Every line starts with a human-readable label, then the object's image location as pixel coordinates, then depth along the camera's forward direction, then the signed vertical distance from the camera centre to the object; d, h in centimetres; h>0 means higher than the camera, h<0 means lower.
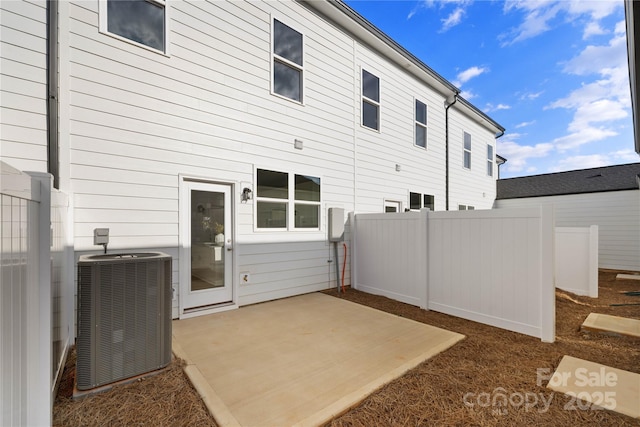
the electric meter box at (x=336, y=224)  580 -25
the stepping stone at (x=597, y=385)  209 -147
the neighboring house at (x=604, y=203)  923 +32
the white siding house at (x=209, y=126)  317 +129
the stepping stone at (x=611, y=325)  349 -151
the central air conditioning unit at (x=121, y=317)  221 -88
